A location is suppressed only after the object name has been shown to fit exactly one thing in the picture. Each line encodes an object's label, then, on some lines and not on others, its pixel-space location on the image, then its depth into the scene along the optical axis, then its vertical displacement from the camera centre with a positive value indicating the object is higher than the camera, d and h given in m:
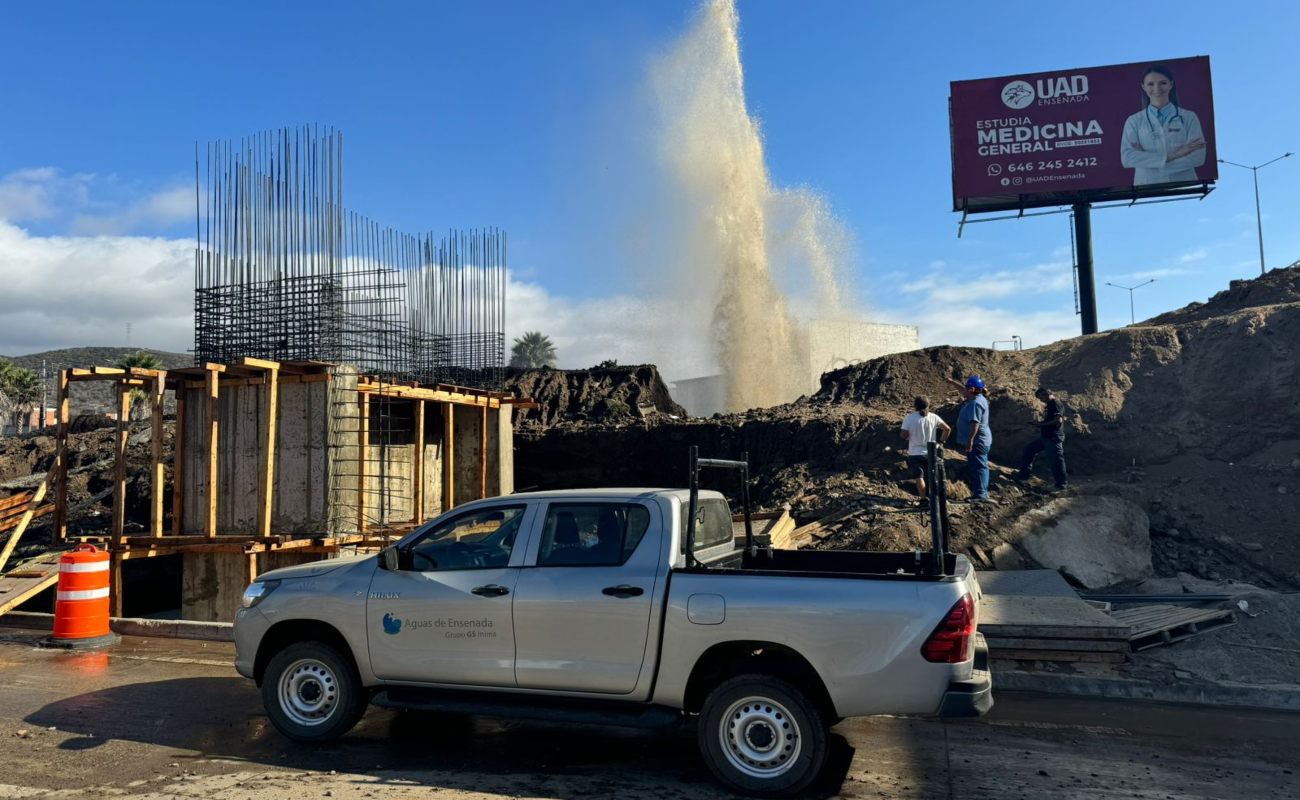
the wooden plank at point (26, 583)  11.00 -1.24
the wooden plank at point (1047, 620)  8.33 -1.55
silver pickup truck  4.98 -0.98
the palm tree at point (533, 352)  69.31 +9.18
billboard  27.05 +9.66
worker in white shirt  12.95 +0.39
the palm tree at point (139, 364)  39.47 +5.85
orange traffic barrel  9.80 -1.31
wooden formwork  11.77 -0.41
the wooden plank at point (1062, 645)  8.28 -1.73
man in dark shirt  14.03 +0.32
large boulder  11.87 -1.14
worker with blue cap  13.62 +0.38
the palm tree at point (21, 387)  52.06 +5.58
